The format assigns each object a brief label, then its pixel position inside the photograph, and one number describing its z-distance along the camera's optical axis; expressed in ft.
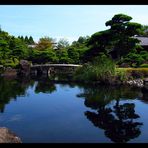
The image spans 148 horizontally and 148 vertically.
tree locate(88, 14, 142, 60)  56.80
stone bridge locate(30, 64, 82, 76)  82.91
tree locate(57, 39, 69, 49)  148.02
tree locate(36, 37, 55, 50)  115.52
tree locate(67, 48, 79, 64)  86.45
